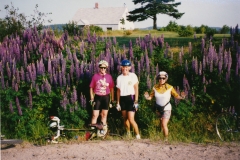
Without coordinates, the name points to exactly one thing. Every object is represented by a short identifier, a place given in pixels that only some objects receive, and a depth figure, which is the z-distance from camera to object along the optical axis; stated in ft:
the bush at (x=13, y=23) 40.16
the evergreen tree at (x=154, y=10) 138.72
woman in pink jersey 21.39
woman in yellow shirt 20.13
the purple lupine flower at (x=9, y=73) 22.53
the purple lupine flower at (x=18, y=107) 21.07
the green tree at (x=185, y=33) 63.39
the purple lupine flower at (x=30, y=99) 21.34
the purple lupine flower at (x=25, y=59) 24.29
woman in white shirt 20.95
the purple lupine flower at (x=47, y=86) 21.37
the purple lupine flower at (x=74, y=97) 21.20
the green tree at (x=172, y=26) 103.70
